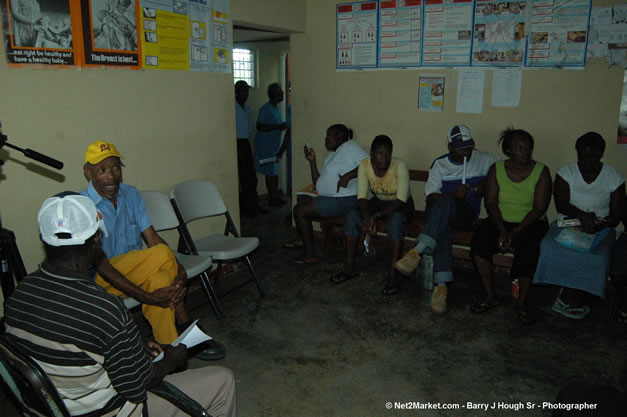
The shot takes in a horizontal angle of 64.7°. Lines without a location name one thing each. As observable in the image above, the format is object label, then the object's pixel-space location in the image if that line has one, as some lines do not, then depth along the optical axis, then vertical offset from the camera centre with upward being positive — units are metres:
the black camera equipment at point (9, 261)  2.61 -0.84
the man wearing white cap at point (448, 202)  3.91 -0.80
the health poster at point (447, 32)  4.48 +0.65
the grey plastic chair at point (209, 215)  3.72 -0.91
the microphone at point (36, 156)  2.47 -0.27
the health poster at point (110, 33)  3.26 +0.46
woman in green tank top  3.69 -0.86
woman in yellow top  4.18 -0.87
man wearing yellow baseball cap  2.77 -0.91
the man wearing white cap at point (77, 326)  1.44 -0.65
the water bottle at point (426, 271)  4.16 -1.38
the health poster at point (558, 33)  4.05 +0.58
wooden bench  4.14 -1.13
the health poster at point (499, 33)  4.27 +0.61
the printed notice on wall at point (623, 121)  3.96 -0.13
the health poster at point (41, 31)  2.86 +0.41
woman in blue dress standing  6.62 -0.39
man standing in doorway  6.27 -0.64
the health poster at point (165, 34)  3.64 +0.50
